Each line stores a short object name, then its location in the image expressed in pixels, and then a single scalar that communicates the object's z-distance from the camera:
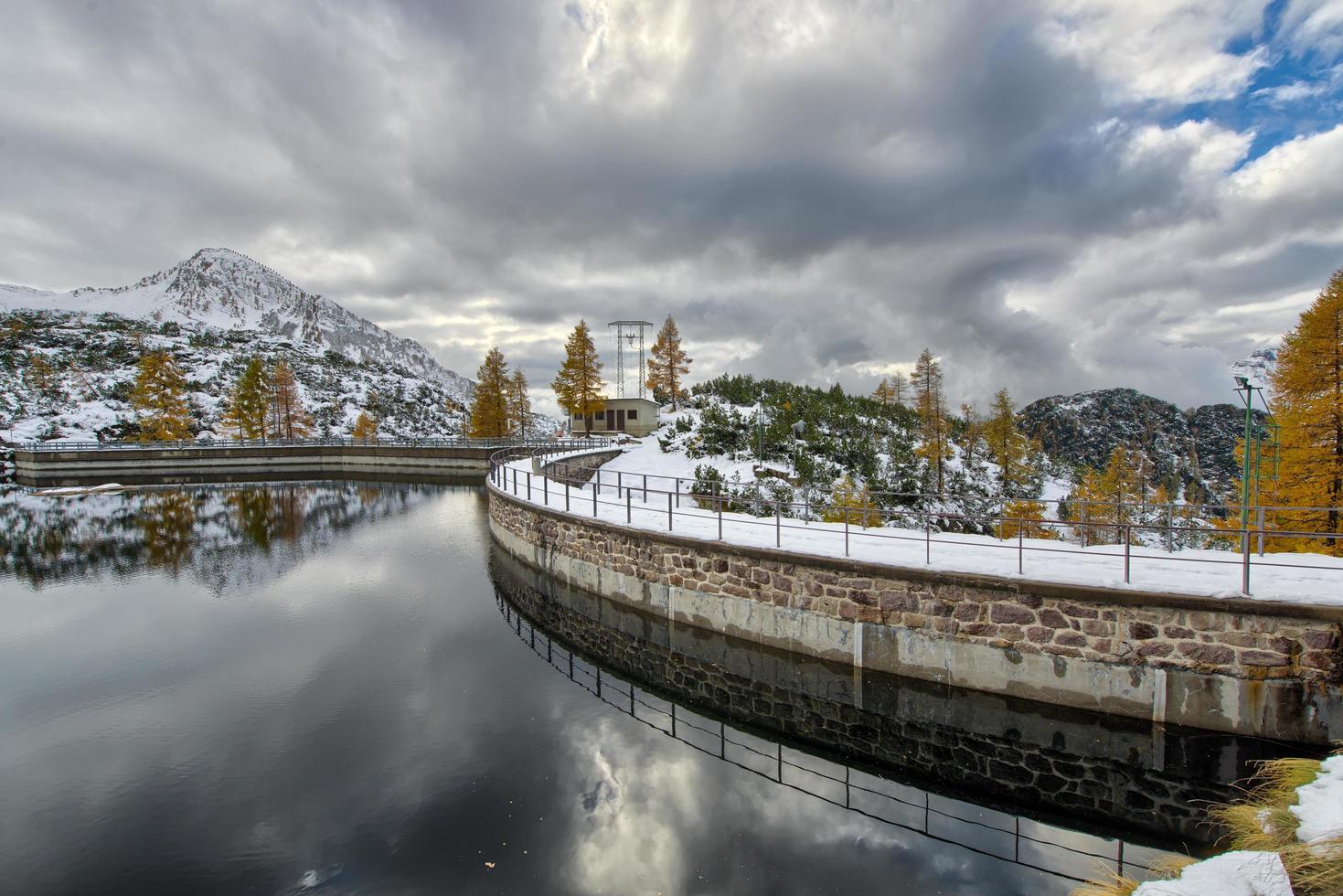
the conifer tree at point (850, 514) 24.81
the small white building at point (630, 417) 57.38
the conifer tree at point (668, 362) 68.75
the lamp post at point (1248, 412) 16.02
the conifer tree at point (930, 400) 50.01
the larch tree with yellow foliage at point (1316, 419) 20.69
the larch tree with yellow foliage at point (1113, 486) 38.97
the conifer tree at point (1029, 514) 30.14
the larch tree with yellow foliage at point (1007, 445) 47.75
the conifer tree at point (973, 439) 57.01
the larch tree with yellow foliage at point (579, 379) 58.88
